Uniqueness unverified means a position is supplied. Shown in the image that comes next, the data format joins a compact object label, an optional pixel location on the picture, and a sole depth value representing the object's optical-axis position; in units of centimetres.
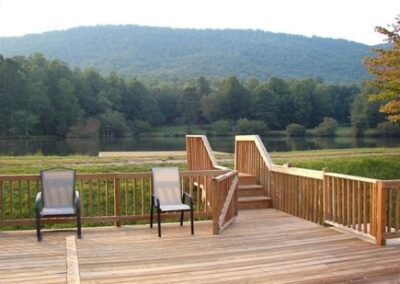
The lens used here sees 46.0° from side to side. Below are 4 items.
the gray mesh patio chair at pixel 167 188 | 676
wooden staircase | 844
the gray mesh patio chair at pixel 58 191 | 634
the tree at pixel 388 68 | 1484
